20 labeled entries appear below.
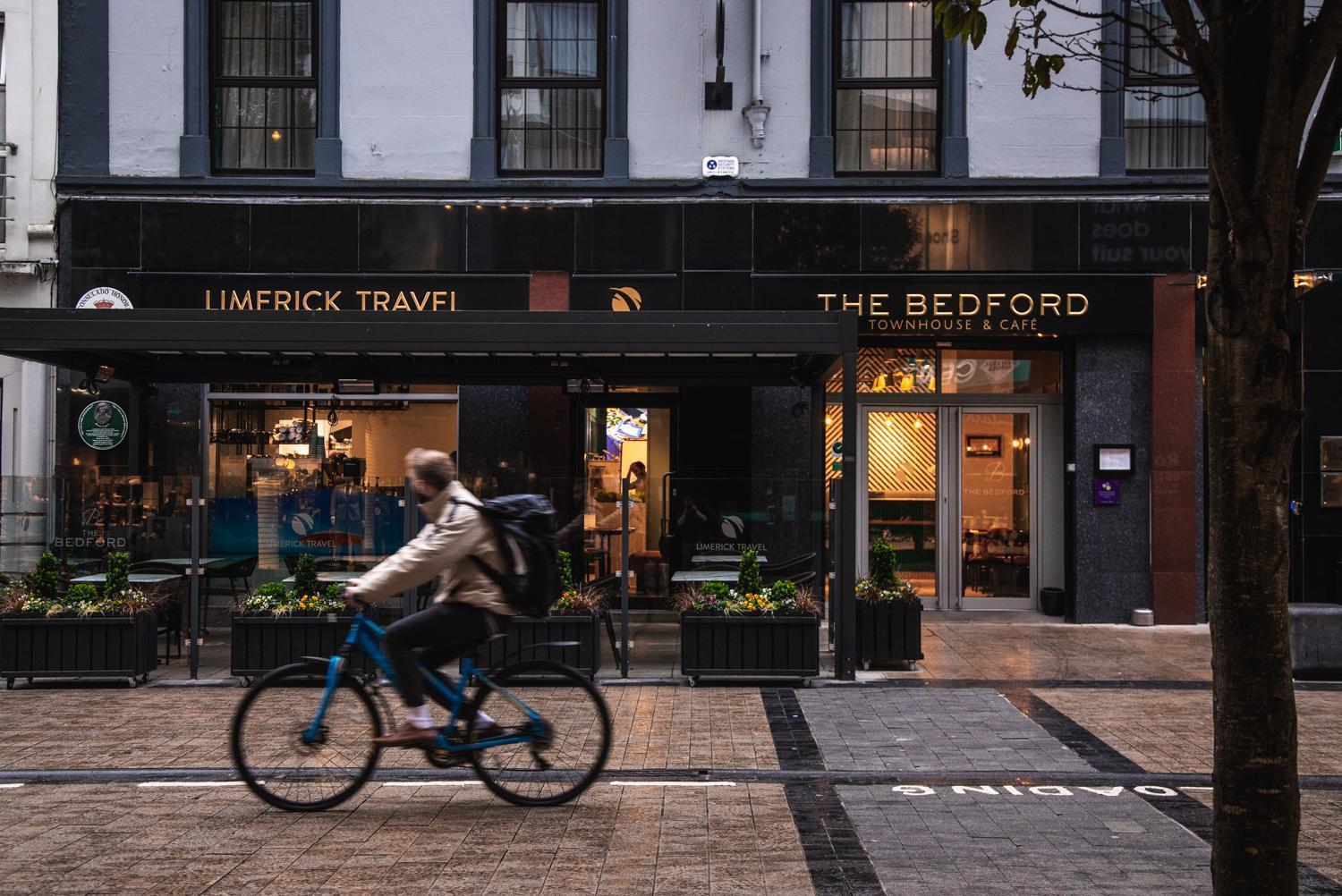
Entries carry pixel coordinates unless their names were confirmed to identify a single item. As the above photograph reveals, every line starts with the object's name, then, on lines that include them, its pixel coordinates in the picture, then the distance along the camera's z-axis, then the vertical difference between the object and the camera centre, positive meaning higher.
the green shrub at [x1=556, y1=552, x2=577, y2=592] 10.30 -0.80
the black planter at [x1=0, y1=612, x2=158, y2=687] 9.78 -1.39
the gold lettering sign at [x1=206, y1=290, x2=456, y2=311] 13.95 +2.15
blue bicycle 6.07 -1.30
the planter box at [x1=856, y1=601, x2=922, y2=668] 10.68 -1.34
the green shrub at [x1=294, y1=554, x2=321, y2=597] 10.23 -0.84
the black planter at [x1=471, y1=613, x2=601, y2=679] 9.98 -1.34
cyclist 5.86 -0.51
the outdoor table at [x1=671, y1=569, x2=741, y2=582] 10.67 -0.85
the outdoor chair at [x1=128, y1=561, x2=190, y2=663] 11.09 -1.20
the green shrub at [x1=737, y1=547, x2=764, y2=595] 10.28 -0.84
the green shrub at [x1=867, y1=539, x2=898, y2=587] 10.70 -0.73
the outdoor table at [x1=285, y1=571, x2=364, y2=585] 10.44 -0.86
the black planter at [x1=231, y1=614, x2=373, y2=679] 9.90 -1.34
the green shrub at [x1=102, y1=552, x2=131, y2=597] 10.16 -0.82
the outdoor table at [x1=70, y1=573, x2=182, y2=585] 10.66 -0.90
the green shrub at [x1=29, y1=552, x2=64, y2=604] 10.17 -0.87
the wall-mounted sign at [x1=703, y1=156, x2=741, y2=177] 14.02 +3.77
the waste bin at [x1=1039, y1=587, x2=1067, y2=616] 14.33 -1.42
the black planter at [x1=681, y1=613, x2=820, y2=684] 9.95 -1.37
